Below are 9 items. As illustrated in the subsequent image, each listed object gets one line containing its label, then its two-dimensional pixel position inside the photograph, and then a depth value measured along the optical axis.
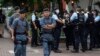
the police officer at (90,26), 16.53
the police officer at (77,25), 16.00
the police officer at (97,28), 16.98
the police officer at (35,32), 16.83
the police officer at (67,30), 16.23
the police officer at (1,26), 23.07
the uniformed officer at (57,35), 15.94
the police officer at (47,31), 11.12
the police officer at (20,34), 10.55
